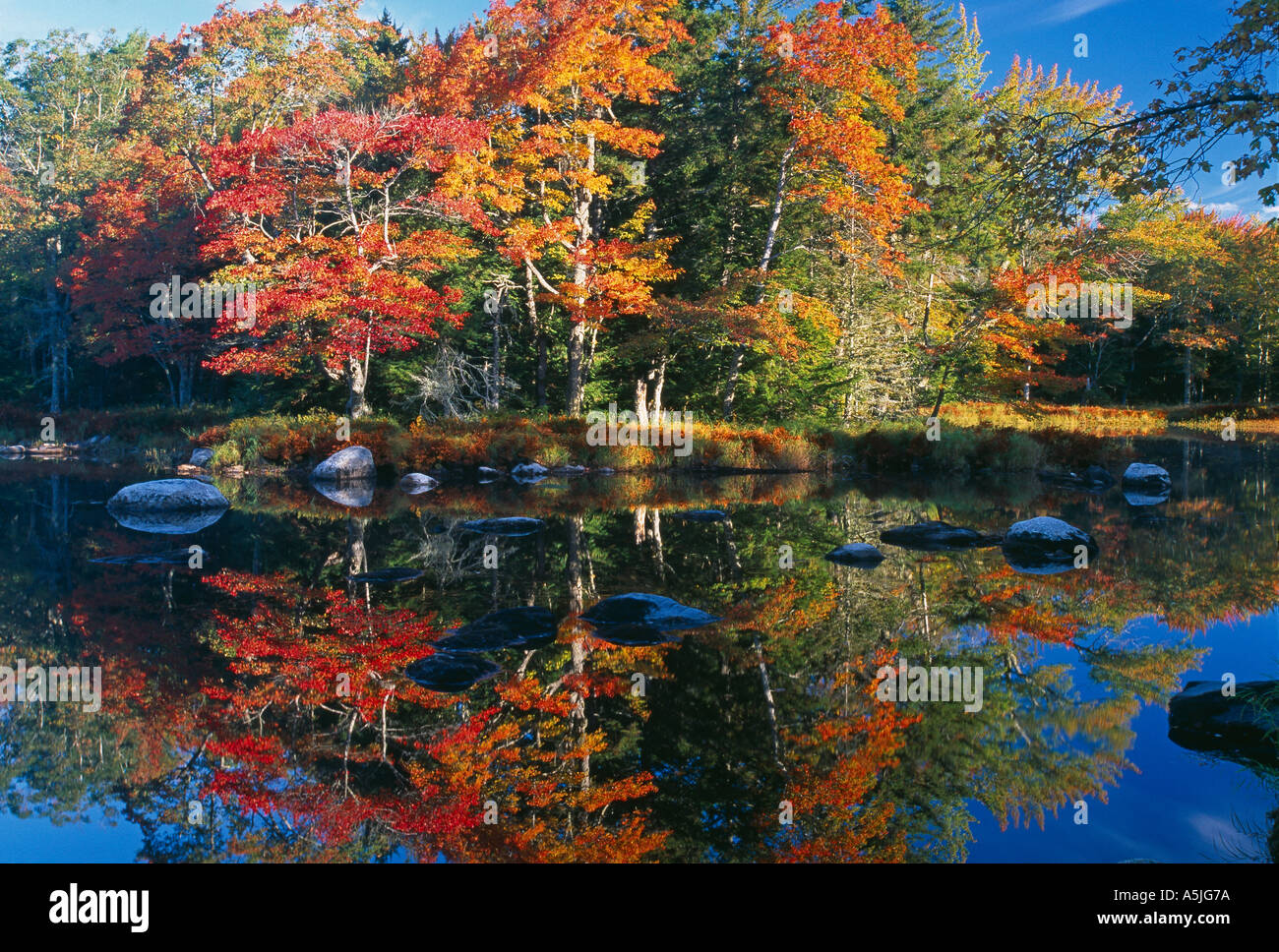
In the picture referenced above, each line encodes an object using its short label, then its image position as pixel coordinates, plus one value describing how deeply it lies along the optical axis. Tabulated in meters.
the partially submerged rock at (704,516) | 12.05
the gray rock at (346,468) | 18.98
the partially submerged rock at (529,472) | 19.67
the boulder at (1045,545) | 8.88
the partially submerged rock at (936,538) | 9.79
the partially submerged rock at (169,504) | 12.94
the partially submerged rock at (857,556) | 8.84
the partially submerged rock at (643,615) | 6.38
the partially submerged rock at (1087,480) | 17.83
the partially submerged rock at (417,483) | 17.42
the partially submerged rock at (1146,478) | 16.75
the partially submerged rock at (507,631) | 5.95
